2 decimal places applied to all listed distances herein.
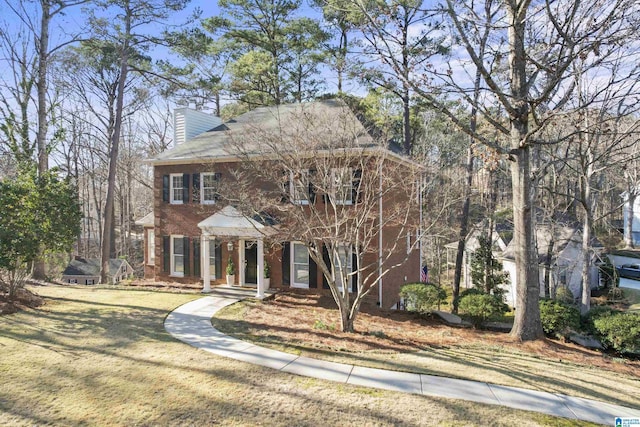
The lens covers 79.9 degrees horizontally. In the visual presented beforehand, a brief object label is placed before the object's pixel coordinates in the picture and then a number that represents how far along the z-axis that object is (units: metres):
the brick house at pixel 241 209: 11.77
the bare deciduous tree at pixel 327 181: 9.94
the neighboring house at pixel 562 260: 19.91
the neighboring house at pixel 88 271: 25.97
